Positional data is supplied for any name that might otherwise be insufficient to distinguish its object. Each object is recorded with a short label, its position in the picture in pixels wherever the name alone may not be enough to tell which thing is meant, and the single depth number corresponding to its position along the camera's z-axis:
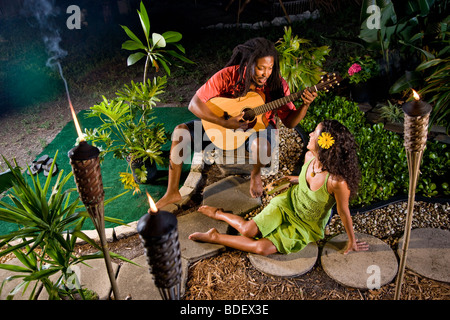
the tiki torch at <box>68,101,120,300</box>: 1.50
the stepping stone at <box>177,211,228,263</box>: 3.20
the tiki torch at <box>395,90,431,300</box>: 1.63
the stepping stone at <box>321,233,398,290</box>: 2.87
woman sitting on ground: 2.86
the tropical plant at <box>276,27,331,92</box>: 4.93
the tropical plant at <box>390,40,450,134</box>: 4.24
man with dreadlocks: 3.73
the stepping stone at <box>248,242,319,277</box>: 2.99
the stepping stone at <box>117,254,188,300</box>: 2.83
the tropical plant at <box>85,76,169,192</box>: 3.89
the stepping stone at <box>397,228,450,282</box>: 2.92
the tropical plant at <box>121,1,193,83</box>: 3.83
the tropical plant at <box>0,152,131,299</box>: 2.39
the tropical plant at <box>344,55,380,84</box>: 5.38
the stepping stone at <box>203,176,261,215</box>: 3.80
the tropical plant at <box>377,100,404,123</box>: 5.00
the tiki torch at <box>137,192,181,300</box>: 1.25
